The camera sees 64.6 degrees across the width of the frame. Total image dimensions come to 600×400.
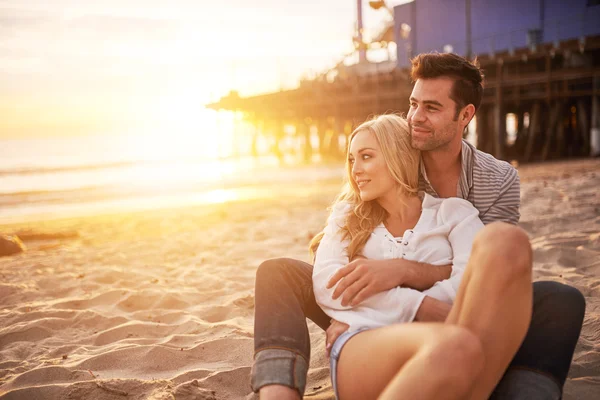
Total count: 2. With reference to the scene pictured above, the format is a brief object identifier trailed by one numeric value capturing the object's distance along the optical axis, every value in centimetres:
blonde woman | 153
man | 194
